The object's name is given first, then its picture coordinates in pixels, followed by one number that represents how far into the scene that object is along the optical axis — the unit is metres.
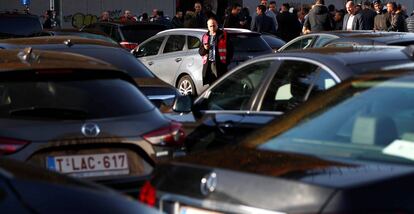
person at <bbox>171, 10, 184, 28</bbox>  26.38
